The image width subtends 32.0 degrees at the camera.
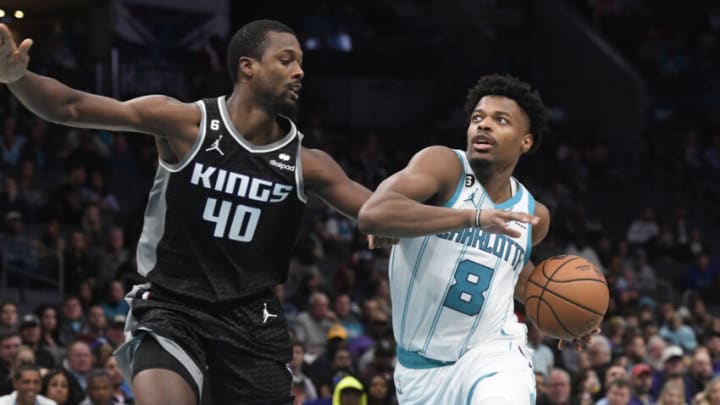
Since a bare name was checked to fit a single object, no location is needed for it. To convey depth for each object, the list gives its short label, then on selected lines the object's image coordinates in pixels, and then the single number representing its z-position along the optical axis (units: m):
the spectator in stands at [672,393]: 12.32
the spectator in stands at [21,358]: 10.29
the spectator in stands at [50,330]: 11.87
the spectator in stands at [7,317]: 11.77
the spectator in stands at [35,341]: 11.20
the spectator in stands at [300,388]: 11.30
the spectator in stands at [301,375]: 11.57
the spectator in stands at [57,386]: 9.94
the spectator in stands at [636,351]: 14.56
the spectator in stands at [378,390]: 11.45
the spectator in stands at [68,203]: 14.83
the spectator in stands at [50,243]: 13.88
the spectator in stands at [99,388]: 9.93
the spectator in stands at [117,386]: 10.61
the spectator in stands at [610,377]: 12.28
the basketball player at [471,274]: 6.14
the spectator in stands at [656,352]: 14.72
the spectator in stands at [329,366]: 11.98
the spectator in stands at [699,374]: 13.91
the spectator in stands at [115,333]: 11.78
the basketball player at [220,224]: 5.45
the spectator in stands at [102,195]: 15.31
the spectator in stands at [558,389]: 12.20
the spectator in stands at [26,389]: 9.52
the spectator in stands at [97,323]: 12.16
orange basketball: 6.44
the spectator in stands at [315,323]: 13.76
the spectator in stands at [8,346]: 11.11
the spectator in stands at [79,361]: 10.97
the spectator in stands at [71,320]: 12.30
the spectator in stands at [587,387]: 12.78
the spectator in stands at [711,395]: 11.89
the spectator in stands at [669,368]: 13.73
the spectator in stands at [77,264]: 13.74
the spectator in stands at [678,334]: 15.98
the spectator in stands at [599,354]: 13.79
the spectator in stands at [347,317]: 14.12
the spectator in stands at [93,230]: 14.33
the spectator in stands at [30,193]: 15.14
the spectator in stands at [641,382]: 13.16
